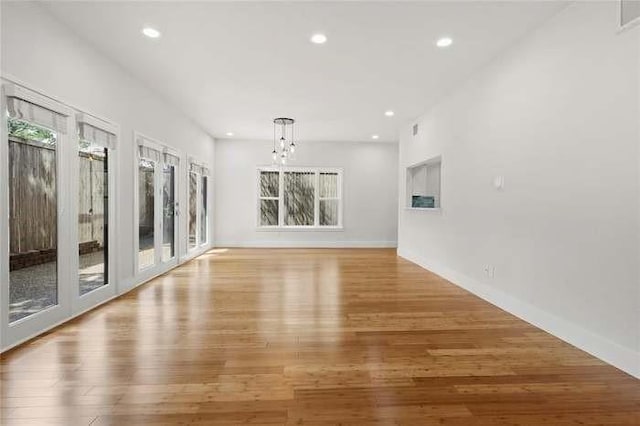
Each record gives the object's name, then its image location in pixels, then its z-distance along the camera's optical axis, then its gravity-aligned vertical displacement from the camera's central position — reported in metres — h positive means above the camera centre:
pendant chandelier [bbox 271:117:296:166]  7.02 +1.81
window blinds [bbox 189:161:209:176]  7.22 +0.90
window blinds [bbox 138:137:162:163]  4.84 +0.86
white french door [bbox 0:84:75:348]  2.66 -0.04
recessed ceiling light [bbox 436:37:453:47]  3.58 +1.78
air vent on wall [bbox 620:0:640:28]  2.29 +1.34
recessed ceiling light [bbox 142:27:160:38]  3.41 +1.79
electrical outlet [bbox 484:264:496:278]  3.98 -0.74
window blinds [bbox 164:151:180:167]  5.75 +0.86
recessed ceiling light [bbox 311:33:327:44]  3.50 +1.78
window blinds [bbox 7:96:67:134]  2.68 +0.81
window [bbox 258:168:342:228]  9.52 +0.29
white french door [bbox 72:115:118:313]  3.62 -0.06
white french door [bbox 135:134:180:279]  4.95 +0.02
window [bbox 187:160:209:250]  7.36 +0.06
